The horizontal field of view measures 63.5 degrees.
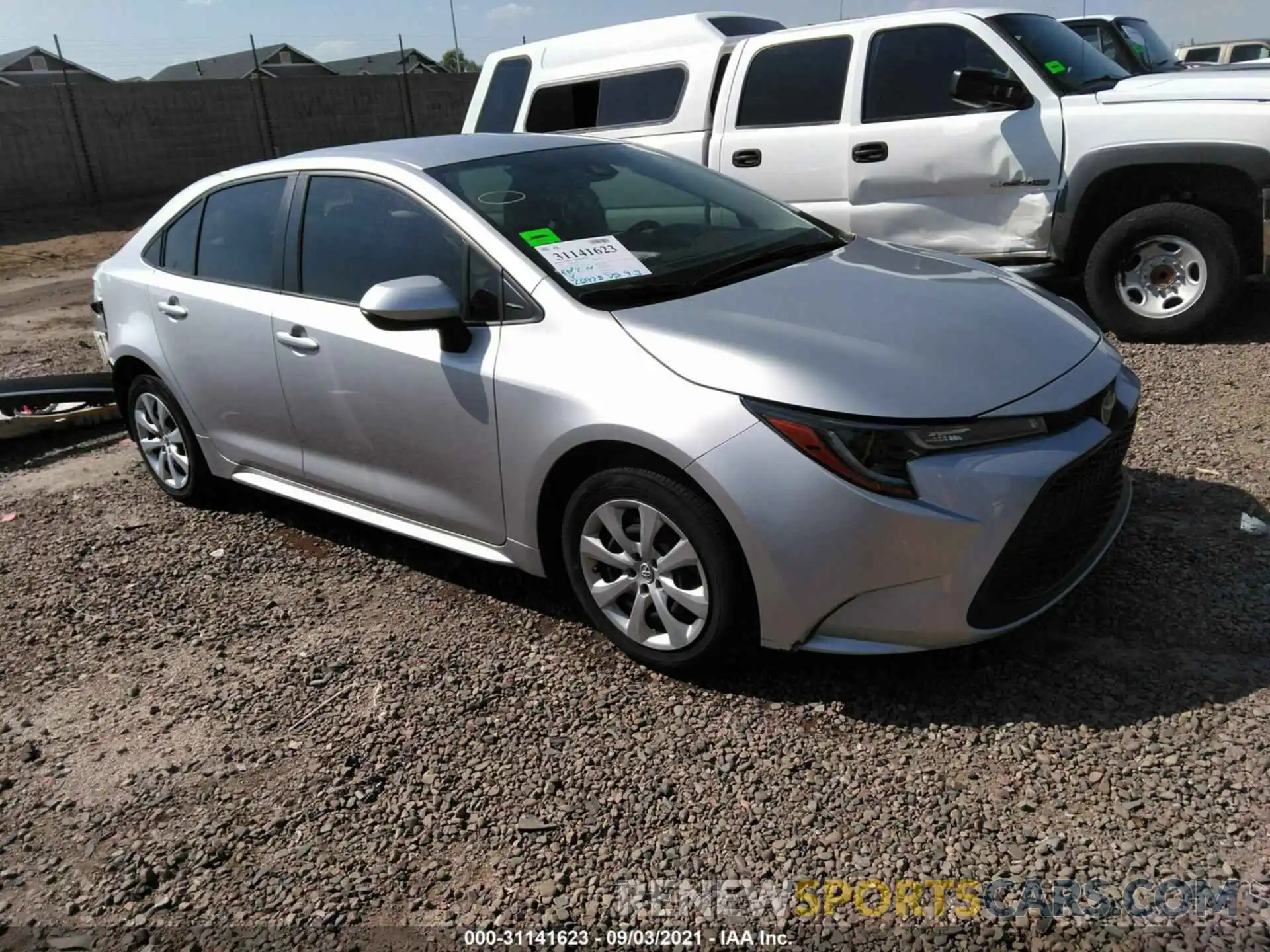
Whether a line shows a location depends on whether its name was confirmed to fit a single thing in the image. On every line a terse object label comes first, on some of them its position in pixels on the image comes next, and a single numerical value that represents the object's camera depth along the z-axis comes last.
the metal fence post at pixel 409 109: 24.06
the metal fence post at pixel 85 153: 18.34
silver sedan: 2.72
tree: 51.38
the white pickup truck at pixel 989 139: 5.73
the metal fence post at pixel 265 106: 20.92
